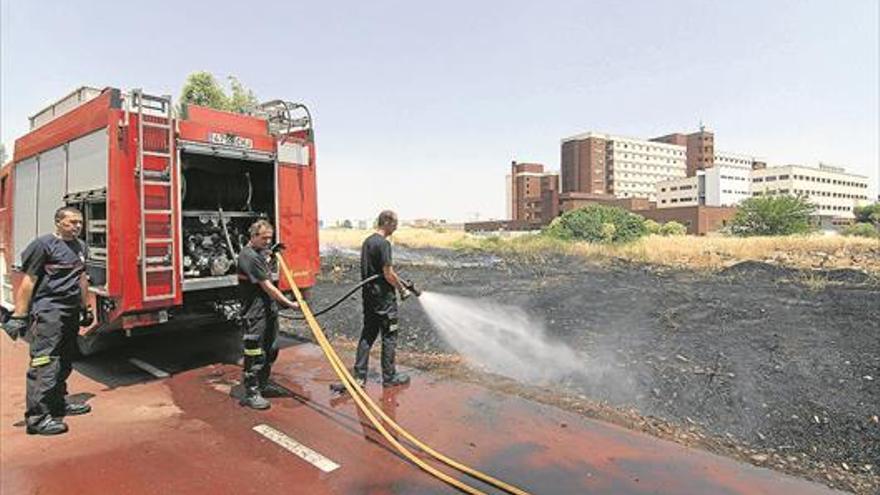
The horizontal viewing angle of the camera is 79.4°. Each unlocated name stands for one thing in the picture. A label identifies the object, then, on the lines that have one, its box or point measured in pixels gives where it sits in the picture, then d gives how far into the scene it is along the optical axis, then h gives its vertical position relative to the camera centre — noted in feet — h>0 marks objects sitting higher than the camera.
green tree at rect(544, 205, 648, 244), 134.62 +2.98
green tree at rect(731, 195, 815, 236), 153.69 +6.00
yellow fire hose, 11.20 -5.04
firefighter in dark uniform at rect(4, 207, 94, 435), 14.35 -2.10
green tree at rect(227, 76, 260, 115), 59.99 +16.08
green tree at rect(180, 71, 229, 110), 56.03 +15.60
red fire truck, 17.26 +1.70
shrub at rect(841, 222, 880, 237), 153.45 +1.83
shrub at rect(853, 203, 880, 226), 243.42 +11.01
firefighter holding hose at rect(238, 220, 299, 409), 16.29 -2.10
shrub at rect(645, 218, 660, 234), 175.69 +3.20
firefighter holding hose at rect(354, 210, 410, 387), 17.56 -2.11
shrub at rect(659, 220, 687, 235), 181.87 +2.63
